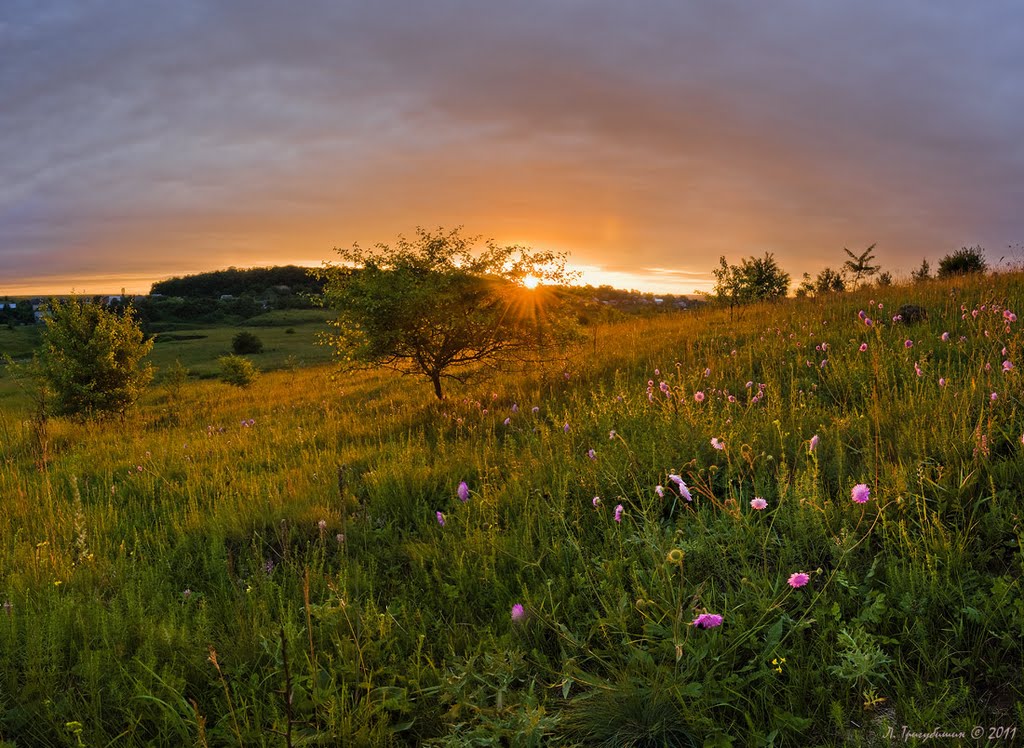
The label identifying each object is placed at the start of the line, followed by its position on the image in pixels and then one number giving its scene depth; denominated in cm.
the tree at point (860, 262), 2312
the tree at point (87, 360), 1376
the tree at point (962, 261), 2178
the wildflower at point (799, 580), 188
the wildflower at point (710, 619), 185
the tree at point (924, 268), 2165
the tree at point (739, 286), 1605
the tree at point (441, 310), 877
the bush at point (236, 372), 2438
